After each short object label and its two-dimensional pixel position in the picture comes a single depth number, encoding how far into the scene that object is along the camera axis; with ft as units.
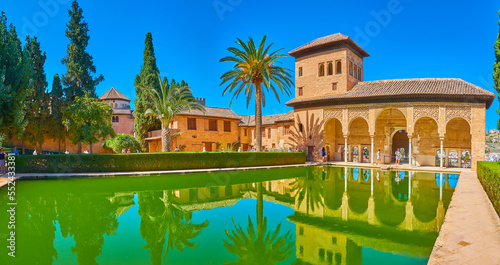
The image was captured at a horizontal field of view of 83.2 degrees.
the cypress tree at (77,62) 99.40
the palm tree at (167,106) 70.85
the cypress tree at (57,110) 94.89
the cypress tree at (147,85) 102.47
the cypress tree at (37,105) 91.61
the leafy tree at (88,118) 81.30
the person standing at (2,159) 52.54
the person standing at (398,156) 82.07
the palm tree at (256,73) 73.15
